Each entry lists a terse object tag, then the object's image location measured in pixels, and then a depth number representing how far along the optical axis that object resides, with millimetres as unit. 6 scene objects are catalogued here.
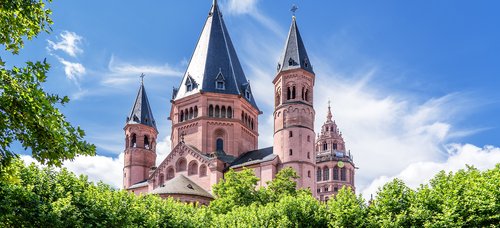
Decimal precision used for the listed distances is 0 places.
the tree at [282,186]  58838
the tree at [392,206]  33562
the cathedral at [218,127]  73375
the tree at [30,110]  13367
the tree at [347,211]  35562
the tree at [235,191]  56656
